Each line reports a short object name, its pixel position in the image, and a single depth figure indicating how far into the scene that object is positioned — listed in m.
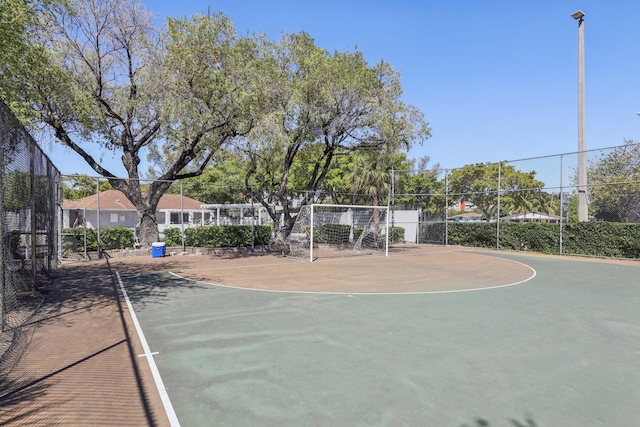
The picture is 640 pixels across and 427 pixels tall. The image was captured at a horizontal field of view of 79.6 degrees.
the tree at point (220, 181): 38.25
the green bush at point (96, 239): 17.06
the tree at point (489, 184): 30.03
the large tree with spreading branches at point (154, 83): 14.44
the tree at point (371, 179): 27.69
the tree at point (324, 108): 16.36
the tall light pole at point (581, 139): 20.03
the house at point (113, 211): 32.03
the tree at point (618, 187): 18.09
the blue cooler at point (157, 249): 17.72
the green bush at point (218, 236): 19.97
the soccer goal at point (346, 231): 21.47
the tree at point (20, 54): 8.48
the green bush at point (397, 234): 27.81
